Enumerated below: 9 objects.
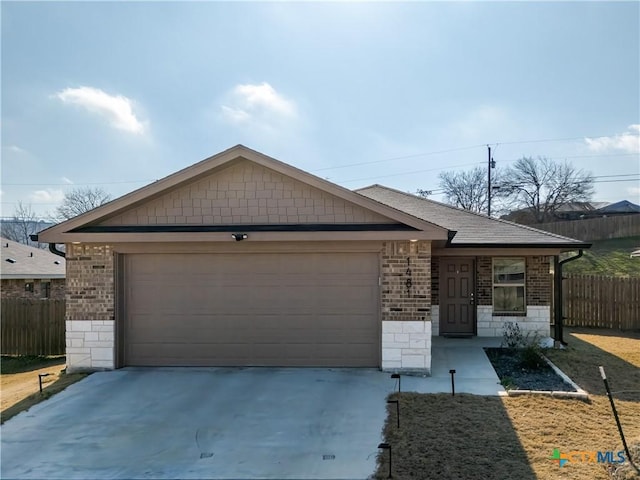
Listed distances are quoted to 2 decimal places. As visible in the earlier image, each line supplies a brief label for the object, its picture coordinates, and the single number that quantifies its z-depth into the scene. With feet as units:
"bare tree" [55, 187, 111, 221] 155.33
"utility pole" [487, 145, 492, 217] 101.24
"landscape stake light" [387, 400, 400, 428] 18.61
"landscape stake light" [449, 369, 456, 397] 22.05
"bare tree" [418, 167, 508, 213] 148.66
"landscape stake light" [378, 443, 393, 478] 14.79
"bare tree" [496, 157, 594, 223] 144.05
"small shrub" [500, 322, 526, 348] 32.64
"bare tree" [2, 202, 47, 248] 178.91
